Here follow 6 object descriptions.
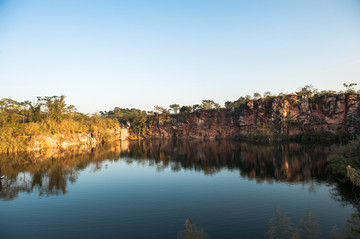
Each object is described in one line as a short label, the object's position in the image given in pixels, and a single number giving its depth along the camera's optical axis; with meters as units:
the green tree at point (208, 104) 78.86
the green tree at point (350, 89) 49.67
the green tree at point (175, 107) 88.38
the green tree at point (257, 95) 67.93
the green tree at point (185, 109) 82.47
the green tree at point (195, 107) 81.38
